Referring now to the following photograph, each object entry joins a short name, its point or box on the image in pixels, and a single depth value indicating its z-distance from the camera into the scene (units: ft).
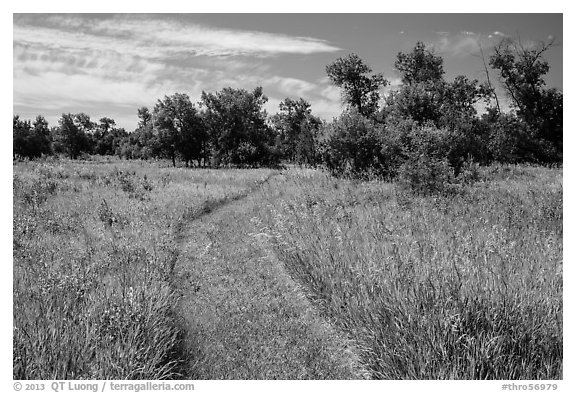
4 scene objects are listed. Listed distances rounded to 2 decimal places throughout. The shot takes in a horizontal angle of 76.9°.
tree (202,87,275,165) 141.08
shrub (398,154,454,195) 39.65
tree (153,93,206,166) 132.77
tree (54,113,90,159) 177.99
